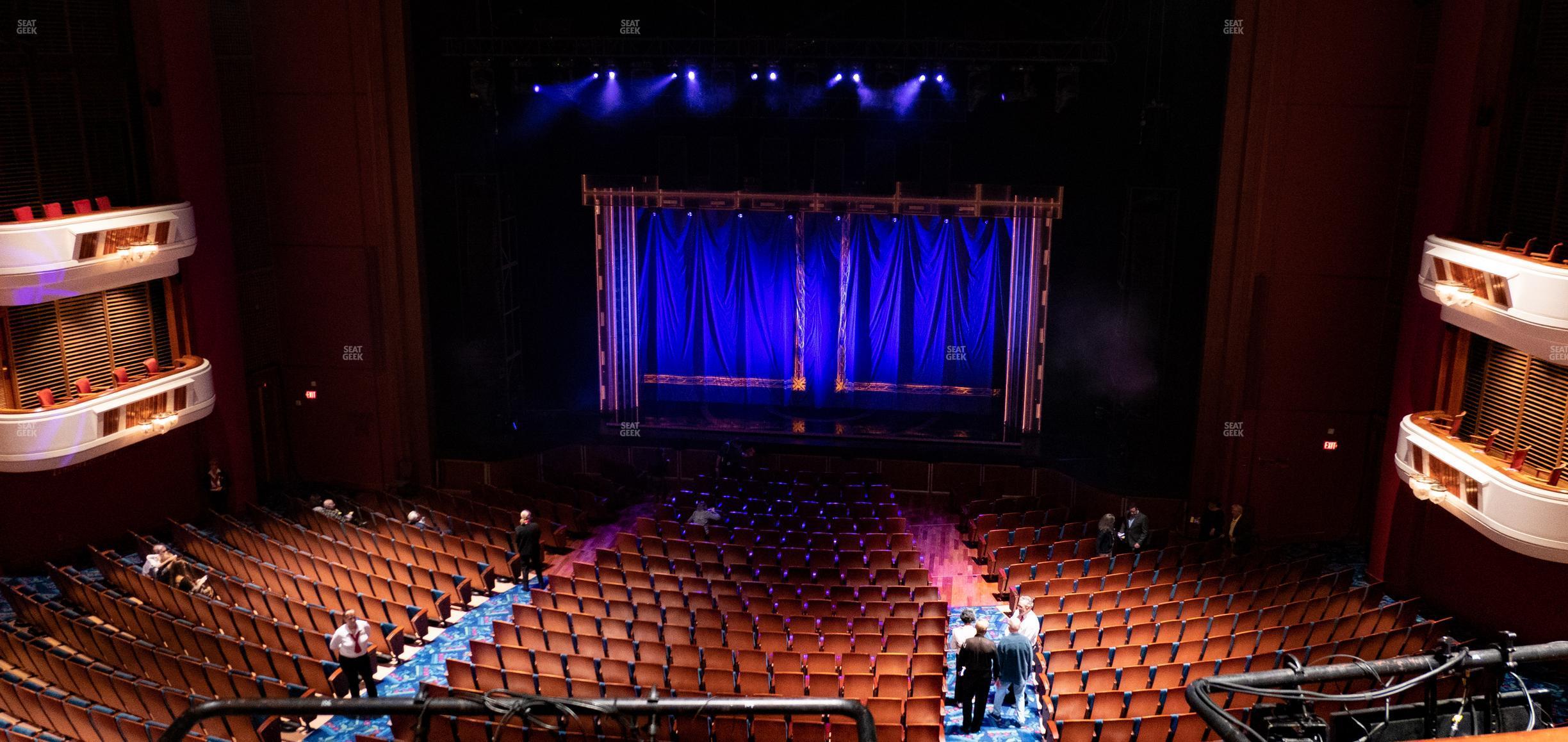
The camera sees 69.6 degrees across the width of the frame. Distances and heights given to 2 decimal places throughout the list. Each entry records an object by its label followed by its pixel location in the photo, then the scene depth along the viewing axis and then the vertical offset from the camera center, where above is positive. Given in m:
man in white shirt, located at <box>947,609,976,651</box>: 10.34 -4.42
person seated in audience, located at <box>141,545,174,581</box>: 12.25 -4.54
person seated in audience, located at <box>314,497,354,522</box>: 14.66 -4.77
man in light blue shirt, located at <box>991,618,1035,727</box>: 10.11 -4.54
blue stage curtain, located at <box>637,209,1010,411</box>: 18.95 -2.77
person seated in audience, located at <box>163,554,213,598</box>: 12.16 -4.69
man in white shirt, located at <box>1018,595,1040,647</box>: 10.56 -4.38
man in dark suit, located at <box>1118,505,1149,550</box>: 14.00 -4.67
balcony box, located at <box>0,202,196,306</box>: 12.41 -1.32
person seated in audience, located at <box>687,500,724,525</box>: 14.59 -4.78
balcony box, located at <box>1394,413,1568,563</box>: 10.45 -3.31
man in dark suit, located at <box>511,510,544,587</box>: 13.34 -4.69
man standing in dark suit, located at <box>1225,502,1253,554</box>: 14.95 -5.06
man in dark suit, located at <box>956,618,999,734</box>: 9.87 -4.59
